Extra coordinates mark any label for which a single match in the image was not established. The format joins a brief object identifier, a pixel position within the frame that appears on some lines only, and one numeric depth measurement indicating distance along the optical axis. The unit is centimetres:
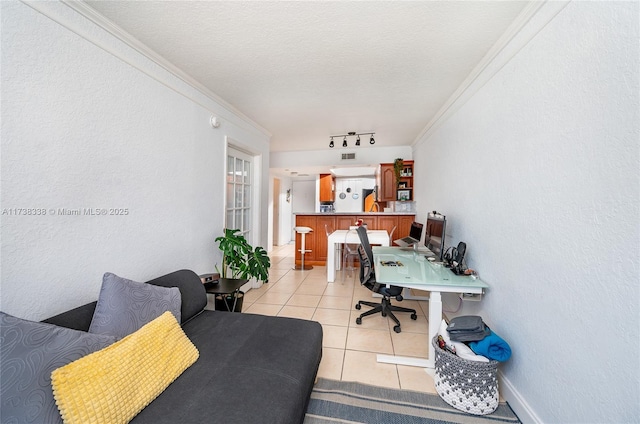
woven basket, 150
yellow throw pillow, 86
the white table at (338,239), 399
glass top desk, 186
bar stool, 505
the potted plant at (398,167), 507
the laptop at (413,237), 328
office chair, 262
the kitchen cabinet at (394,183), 528
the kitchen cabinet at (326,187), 700
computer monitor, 243
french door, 332
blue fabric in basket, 152
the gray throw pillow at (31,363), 81
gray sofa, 102
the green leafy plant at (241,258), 267
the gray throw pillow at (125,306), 128
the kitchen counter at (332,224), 513
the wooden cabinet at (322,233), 533
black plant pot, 243
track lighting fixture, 428
